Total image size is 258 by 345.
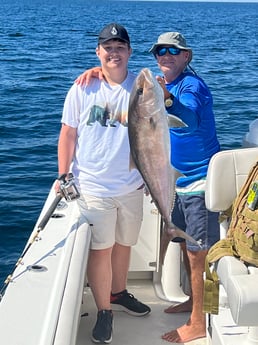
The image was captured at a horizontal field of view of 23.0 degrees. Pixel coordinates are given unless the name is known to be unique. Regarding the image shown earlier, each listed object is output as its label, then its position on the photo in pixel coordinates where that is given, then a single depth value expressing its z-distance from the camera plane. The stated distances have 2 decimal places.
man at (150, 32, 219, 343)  3.13
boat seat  2.90
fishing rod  3.23
